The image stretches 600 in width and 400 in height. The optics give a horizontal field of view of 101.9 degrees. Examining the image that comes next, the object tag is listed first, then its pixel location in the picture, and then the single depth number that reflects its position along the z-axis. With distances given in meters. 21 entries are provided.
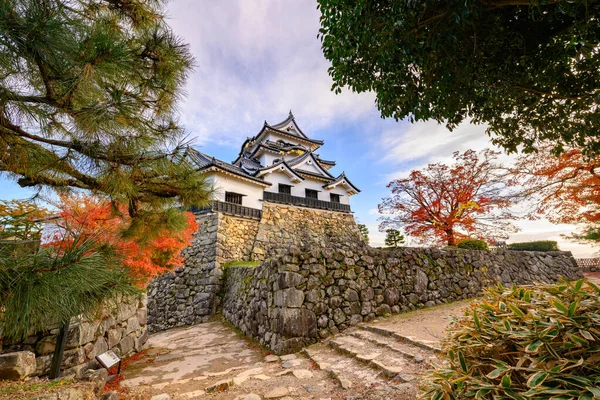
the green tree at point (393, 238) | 12.75
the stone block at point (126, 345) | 5.16
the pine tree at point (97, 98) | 1.69
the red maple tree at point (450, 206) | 11.07
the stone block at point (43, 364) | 3.30
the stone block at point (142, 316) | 6.40
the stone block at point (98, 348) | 4.23
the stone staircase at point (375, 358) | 3.05
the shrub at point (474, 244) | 9.17
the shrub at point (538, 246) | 14.05
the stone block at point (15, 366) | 2.09
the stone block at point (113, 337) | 4.84
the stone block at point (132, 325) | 5.64
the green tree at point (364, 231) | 19.91
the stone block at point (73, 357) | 3.72
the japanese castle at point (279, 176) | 13.34
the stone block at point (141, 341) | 5.80
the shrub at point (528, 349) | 1.16
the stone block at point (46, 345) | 3.42
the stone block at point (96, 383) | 2.35
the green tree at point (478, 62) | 2.60
